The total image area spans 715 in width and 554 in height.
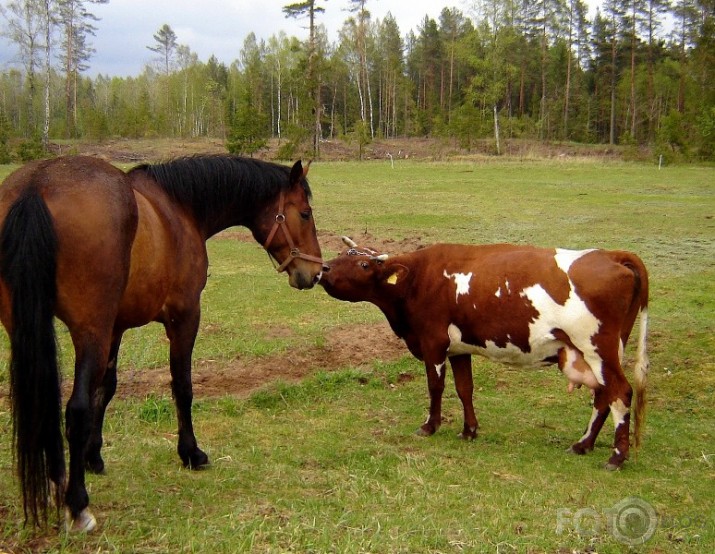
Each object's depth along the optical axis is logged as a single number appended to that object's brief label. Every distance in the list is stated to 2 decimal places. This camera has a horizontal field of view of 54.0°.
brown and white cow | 5.80
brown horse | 3.65
